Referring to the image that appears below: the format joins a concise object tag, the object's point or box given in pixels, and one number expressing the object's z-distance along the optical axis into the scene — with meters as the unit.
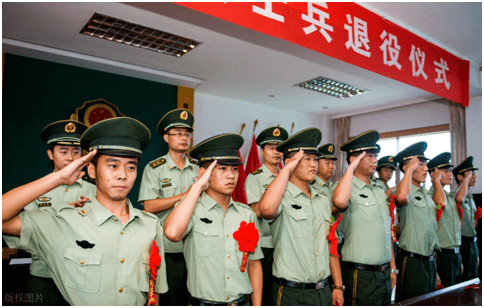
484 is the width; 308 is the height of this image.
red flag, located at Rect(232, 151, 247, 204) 5.42
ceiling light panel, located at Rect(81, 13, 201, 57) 3.78
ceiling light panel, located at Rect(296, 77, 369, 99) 5.84
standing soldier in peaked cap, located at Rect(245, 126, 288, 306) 2.79
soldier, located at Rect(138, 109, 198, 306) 2.47
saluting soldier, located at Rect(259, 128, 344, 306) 2.12
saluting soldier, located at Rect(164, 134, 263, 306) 1.77
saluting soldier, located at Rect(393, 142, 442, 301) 3.26
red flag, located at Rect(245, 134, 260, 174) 6.60
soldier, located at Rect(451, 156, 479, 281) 4.52
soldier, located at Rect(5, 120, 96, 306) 2.23
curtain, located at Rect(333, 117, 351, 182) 8.12
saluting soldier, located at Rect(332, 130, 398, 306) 2.57
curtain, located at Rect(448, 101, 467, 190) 6.14
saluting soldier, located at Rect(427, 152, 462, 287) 3.96
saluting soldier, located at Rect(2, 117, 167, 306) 1.41
